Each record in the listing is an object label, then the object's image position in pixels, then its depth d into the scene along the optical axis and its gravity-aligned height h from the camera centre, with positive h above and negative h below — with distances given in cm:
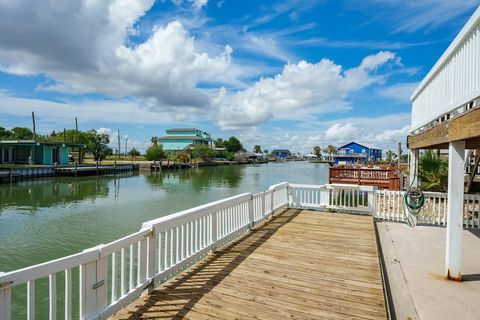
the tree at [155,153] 5424 +97
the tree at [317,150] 13941 +436
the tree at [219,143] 9952 +520
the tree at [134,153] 7425 +133
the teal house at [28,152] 3428 +62
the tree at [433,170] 938 -30
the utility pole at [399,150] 1179 +40
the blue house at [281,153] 16445 +340
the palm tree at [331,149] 11050 +401
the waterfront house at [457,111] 331 +66
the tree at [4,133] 6192 +501
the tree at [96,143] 4970 +258
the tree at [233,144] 10088 +491
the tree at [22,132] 7079 +621
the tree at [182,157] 6002 +32
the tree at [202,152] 6831 +152
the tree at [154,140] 8852 +538
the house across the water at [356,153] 5381 +135
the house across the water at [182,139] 8412 +568
